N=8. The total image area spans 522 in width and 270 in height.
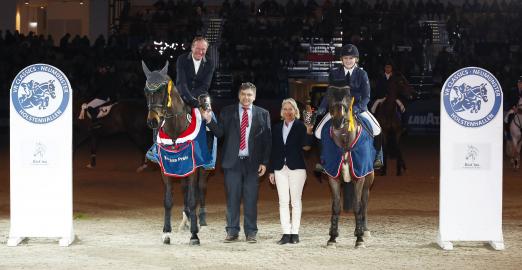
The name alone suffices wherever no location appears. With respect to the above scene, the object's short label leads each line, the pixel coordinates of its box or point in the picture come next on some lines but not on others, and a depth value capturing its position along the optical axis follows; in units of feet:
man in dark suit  38.45
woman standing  38.19
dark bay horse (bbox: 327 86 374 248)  35.60
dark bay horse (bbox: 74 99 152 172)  68.28
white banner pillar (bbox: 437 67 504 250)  36.63
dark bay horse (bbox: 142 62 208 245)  35.96
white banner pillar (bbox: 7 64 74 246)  37.06
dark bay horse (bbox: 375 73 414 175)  64.54
